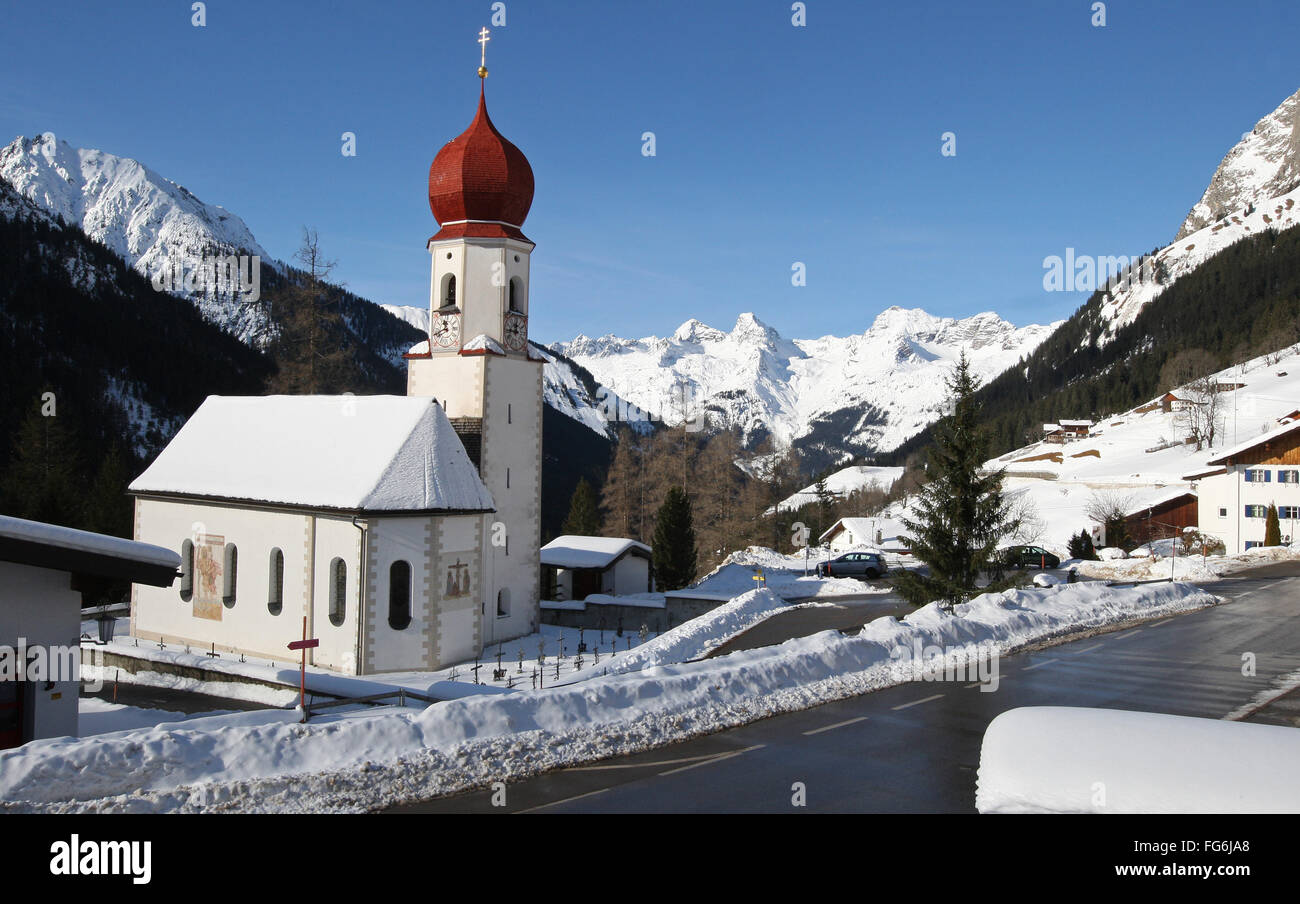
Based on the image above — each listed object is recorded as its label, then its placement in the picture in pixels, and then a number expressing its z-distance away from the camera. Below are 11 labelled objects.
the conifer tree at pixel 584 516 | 53.84
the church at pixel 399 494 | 26.56
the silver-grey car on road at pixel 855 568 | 45.41
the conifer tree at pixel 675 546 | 44.44
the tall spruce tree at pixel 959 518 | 27.58
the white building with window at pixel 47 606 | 11.64
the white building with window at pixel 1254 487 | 51.03
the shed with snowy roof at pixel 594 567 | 39.09
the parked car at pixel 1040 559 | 45.81
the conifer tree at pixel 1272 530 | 49.19
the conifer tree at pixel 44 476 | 43.03
